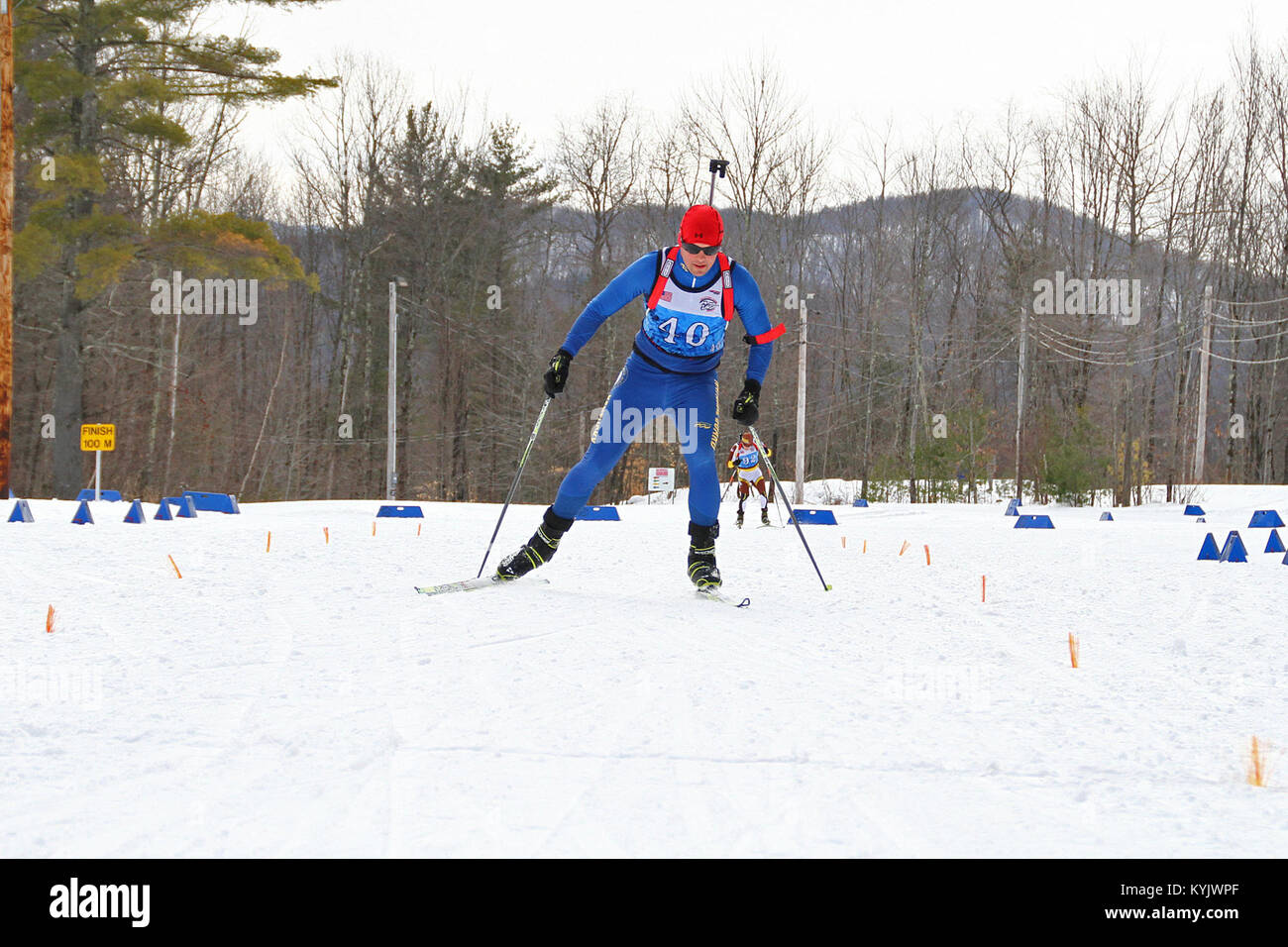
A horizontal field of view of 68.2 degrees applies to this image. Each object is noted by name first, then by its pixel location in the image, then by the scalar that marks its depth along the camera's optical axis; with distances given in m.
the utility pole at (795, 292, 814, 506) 25.53
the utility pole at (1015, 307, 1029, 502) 27.26
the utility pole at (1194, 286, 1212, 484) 26.05
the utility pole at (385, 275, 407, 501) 24.59
